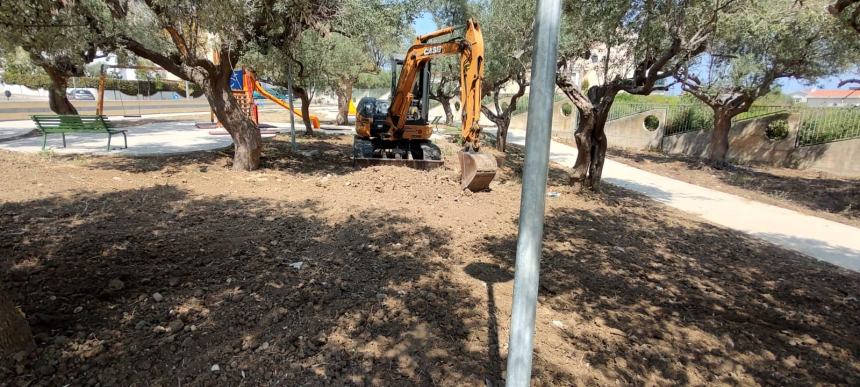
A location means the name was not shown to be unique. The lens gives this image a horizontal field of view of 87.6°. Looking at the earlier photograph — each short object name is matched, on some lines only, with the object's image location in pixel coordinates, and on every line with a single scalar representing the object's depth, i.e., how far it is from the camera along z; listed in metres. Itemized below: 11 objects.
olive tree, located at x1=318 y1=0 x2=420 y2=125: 9.15
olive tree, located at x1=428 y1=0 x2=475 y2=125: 18.33
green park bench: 10.49
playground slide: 18.77
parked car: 30.55
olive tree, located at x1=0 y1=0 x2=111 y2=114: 4.21
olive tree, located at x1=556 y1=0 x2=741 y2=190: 7.22
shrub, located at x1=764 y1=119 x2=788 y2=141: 15.34
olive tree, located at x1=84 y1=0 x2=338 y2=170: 7.11
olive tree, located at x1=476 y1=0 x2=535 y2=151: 13.20
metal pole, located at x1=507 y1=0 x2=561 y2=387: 1.73
